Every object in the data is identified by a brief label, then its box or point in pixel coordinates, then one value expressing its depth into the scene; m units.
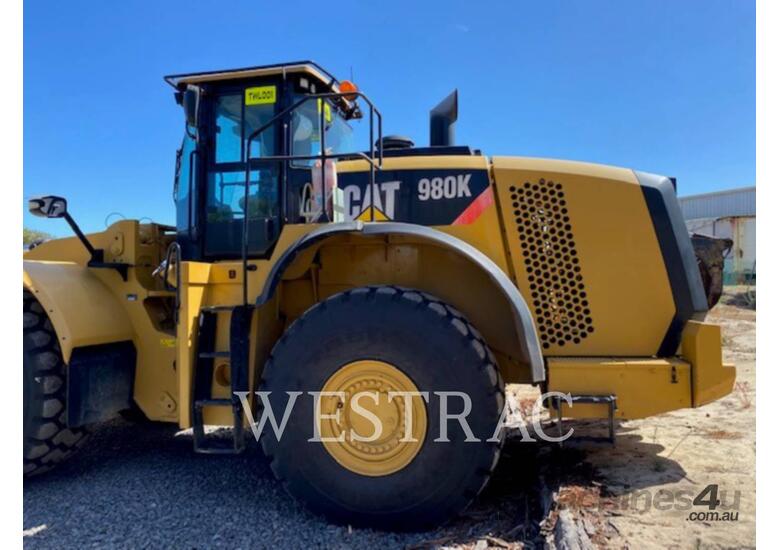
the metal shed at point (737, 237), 21.62
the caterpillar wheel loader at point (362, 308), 3.17
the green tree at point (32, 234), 20.91
